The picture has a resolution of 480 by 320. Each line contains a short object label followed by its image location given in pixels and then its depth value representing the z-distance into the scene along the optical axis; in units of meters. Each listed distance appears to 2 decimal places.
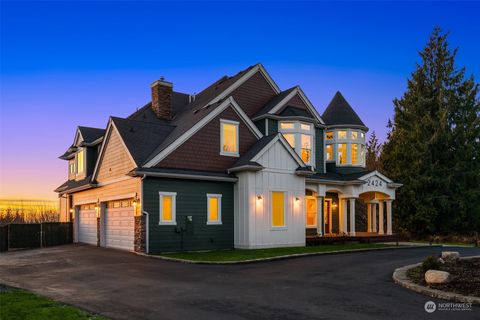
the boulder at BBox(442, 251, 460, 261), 16.02
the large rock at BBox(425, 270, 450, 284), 11.25
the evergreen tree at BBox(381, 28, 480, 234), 33.31
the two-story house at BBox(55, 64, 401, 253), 21.36
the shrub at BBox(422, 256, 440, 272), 12.79
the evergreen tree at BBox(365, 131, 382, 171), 56.31
